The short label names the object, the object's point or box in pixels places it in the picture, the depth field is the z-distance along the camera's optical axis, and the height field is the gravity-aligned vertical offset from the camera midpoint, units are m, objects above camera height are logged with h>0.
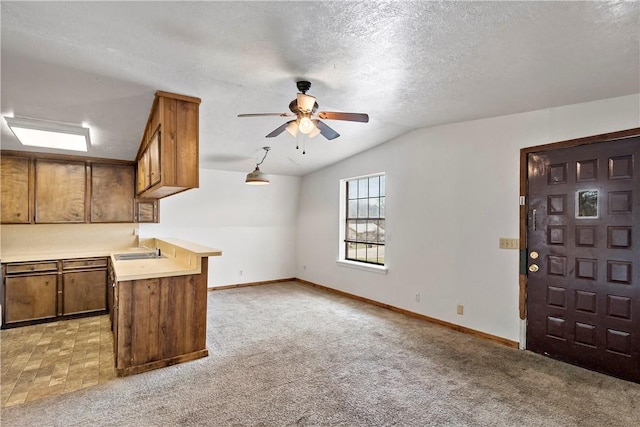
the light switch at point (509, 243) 3.57 -0.31
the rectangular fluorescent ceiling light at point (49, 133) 3.35 +0.91
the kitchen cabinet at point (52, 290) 4.15 -1.07
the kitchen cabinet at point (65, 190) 4.41 +0.33
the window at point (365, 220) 5.48 -0.09
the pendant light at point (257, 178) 4.75 +0.53
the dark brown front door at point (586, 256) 2.84 -0.38
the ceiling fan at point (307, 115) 2.70 +0.86
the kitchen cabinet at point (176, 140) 2.97 +0.69
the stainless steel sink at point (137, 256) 4.42 -0.62
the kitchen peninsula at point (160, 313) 2.91 -0.97
